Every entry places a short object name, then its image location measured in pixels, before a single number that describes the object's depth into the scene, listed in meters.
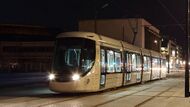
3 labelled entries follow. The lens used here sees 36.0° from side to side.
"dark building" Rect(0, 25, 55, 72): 60.89
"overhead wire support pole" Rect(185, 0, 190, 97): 15.17
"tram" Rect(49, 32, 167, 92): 14.60
